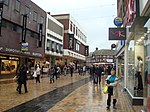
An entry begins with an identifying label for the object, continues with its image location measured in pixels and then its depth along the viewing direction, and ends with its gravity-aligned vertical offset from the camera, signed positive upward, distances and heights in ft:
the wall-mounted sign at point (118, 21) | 27.89 +9.50
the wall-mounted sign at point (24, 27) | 50.89 +14.25
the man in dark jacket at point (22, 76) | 24.23 -2.67
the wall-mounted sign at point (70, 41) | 94.60 +16.72
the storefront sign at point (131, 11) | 17.55 +7.59
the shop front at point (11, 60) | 47.19 +1.13
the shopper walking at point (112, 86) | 16.72 -3.04
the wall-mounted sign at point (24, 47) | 49.90 +6.13
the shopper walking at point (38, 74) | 37.11 -3.48
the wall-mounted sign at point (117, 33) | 23.73 +5.78
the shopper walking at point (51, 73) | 38.78 -3.25
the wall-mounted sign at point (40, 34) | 62.13 +14.21
